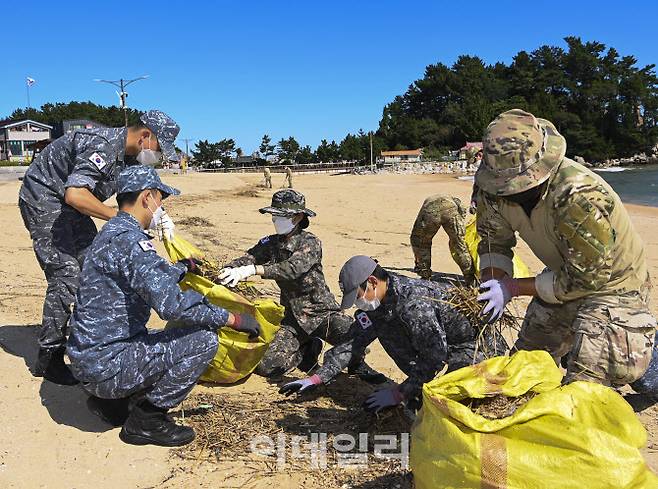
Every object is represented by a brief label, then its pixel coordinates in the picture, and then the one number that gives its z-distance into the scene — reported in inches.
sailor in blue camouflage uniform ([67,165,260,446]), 127.6
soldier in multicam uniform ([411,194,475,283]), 271.7
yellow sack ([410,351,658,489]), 81.9
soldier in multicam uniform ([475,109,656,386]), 111.0
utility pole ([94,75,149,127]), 1307.6
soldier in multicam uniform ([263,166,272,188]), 1025.6
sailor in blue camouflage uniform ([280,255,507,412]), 132.4
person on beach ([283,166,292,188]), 966.4
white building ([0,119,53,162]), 2842.0
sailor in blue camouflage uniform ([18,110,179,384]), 169.2
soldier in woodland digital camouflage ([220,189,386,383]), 181.3
